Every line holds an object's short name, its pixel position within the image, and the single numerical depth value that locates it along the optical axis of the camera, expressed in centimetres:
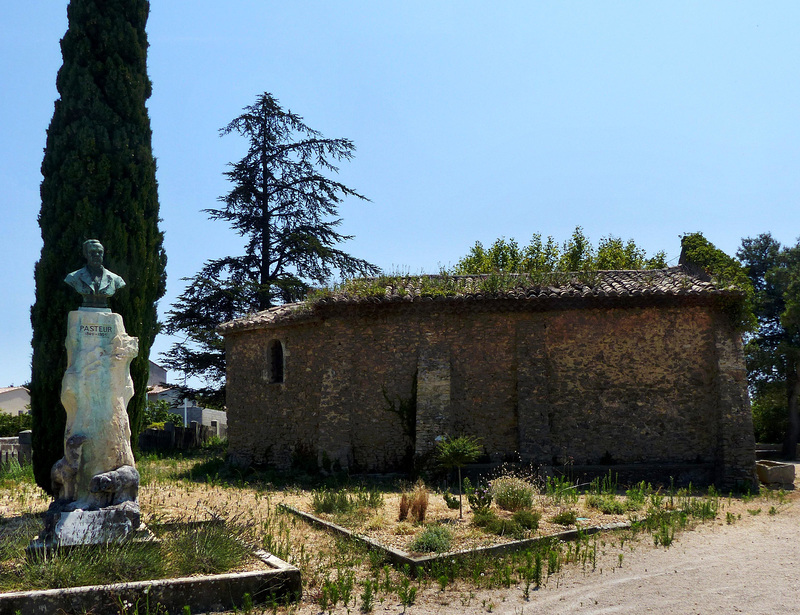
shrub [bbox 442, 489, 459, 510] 1113
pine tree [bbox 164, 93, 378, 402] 2741
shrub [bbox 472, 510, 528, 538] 949
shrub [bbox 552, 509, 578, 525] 1015
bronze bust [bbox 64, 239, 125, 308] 841
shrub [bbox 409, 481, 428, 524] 1036
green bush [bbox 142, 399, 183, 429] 2722
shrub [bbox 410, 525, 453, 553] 845
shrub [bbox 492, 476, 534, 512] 1118
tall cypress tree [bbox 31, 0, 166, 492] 1173
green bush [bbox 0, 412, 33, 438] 2323
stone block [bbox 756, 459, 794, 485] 1566
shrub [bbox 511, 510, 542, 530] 975
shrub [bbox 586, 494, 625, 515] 1120
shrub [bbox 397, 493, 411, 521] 1046
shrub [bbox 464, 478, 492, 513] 1066
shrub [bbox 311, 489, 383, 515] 1111
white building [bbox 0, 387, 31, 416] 3512
